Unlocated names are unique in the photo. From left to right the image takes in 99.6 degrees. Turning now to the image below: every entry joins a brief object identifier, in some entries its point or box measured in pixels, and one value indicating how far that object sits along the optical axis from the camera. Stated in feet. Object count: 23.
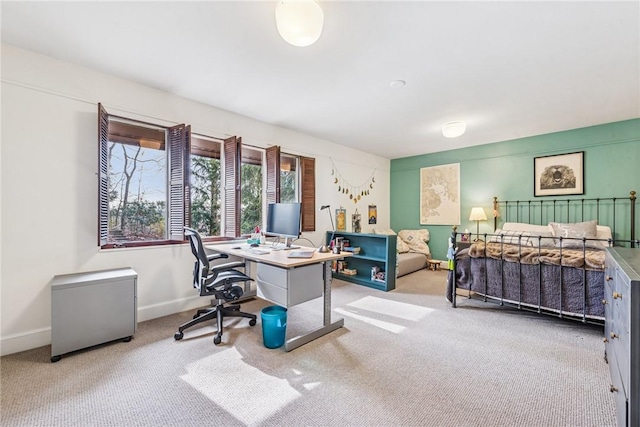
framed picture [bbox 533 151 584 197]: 13.93
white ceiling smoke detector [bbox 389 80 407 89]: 9.18
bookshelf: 13.61
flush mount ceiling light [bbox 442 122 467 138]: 12.41
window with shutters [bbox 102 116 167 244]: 9.52
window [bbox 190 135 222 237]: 11.39
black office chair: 8.09
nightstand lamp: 16.00
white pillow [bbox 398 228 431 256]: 18.83
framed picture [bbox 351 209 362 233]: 18.45
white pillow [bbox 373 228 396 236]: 18.40
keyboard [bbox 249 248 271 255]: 9.07
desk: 7.63
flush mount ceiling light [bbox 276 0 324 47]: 5.29
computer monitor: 9.75
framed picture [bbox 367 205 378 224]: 19.84
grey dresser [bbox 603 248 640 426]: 3.42
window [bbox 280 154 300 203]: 14.87
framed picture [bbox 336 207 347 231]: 17.32
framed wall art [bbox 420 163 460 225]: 18.08
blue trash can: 7.56
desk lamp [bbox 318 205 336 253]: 16.35
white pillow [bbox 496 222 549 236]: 13.88
